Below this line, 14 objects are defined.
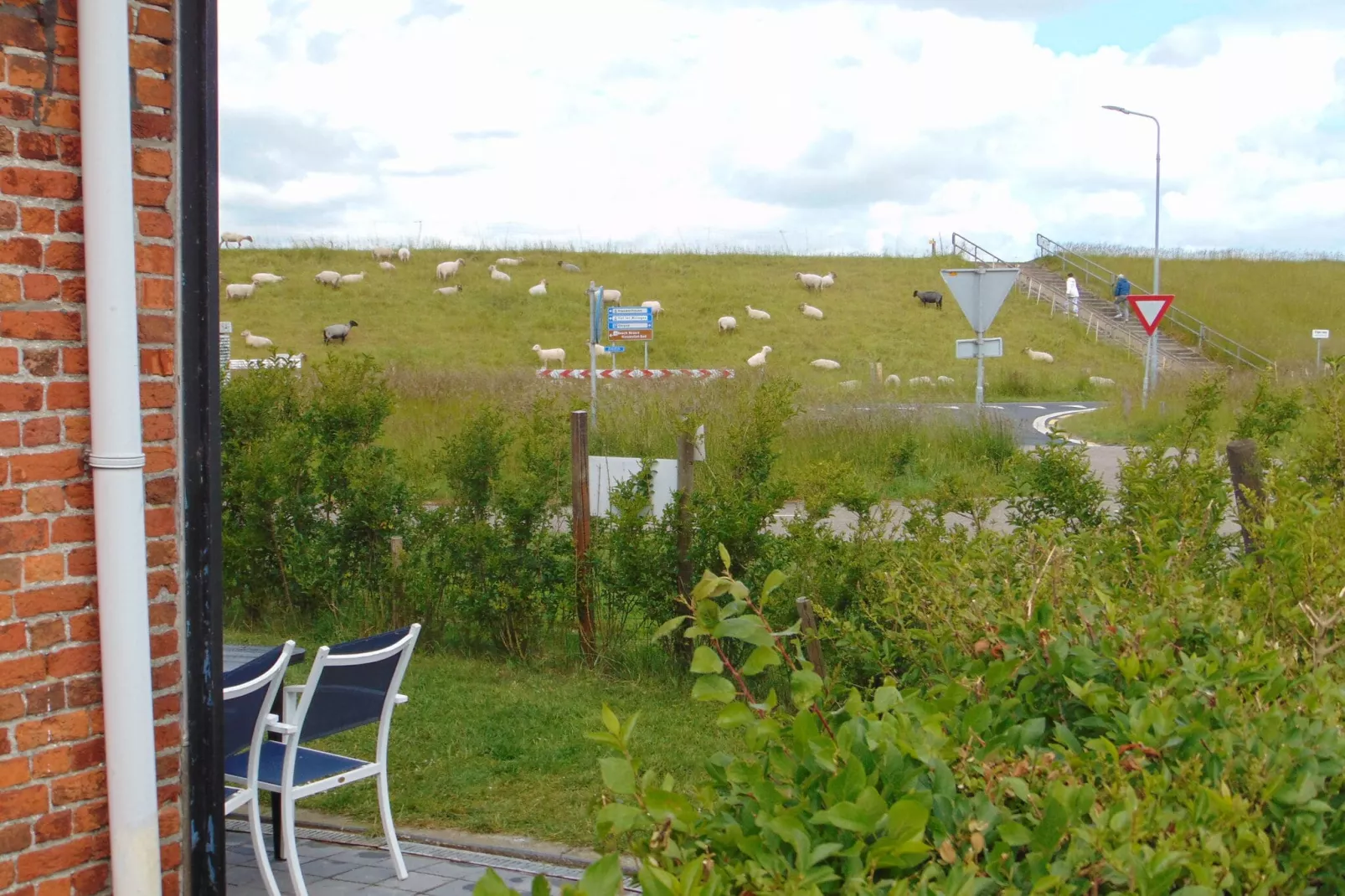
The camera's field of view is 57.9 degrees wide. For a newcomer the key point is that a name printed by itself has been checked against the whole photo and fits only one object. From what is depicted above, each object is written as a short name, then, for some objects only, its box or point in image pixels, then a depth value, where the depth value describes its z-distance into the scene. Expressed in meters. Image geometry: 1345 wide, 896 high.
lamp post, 31.13
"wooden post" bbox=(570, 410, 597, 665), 7.71
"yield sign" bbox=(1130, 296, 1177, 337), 22.17
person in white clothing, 47.38
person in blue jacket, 46.00
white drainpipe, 3.16
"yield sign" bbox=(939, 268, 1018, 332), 13.59
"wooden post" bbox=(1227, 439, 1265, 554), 5.46
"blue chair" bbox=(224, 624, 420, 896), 4.27
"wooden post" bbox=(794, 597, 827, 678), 4.49
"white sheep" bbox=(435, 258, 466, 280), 50.03
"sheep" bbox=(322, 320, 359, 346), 38.78
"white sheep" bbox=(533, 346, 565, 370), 37.12
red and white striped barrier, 22.08
